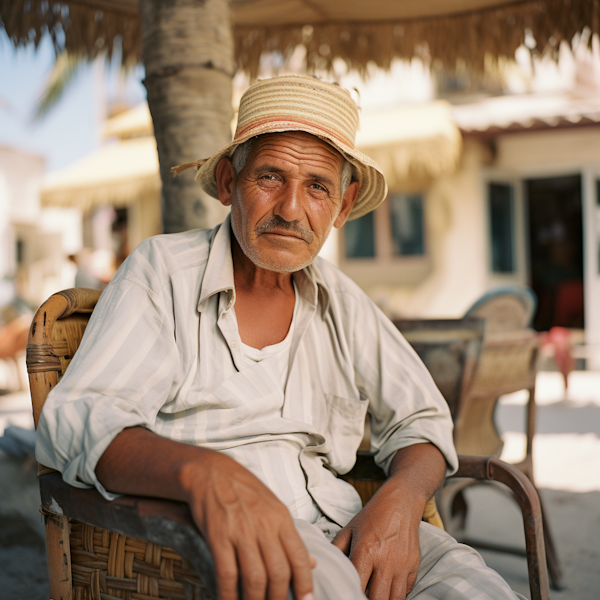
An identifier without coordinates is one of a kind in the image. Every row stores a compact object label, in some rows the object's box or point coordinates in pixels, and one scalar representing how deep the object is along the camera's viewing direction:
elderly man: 1.04
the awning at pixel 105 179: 8.72
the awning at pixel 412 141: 6.96
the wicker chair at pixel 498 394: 2.40
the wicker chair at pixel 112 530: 1.01
